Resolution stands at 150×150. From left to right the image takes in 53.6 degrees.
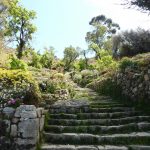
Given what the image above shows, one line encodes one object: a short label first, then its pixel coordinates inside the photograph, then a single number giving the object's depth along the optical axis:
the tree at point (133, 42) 7.66
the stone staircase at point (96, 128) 3.64
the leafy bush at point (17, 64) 8.25
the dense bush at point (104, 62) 10.49
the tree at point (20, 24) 15.25
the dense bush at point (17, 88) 3.74
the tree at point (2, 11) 12.22
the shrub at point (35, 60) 14.95
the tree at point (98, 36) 20.39
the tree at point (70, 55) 17.52
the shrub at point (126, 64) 5.23
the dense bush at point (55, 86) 5.38
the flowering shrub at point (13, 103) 3.61
